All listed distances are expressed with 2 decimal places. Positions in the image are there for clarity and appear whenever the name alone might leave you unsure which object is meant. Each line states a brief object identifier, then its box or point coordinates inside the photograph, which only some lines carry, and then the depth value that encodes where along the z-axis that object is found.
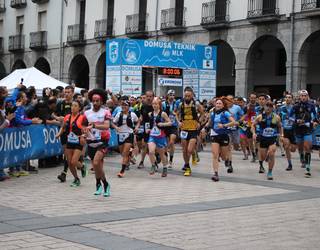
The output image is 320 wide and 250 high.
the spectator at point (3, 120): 11.46
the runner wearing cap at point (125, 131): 12.81
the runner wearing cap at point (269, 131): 12.88
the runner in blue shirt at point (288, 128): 14.80
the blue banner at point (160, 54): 23.11
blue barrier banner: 11.93
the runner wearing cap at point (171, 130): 14.11
